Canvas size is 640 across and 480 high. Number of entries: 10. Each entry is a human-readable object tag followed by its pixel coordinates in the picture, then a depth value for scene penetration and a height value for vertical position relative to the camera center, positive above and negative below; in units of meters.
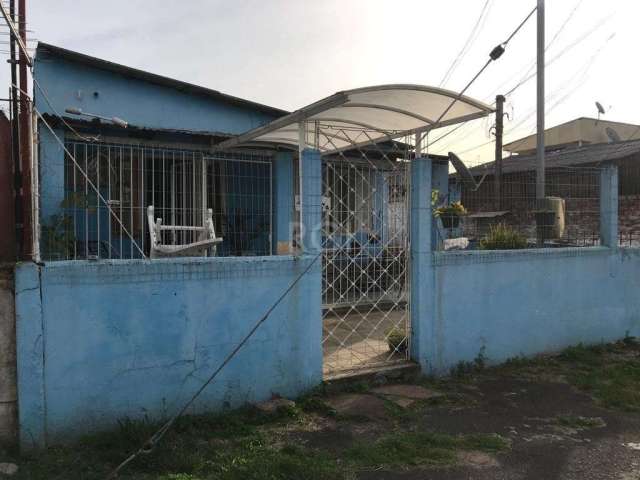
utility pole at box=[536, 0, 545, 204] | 8.64 +2.25
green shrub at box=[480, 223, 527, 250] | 6.59 -0.16
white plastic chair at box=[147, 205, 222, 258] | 4.50 -0.12
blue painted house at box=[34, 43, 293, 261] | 5.98 +1.04
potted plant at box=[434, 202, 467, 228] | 7.03 +0.21
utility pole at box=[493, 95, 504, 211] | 7.64 +1.70
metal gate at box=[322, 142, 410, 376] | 5.52 -0.30
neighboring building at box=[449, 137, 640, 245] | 7.17 +0.36
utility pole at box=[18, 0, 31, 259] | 3.93 +0.49
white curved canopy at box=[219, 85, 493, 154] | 4.73 +1.22
